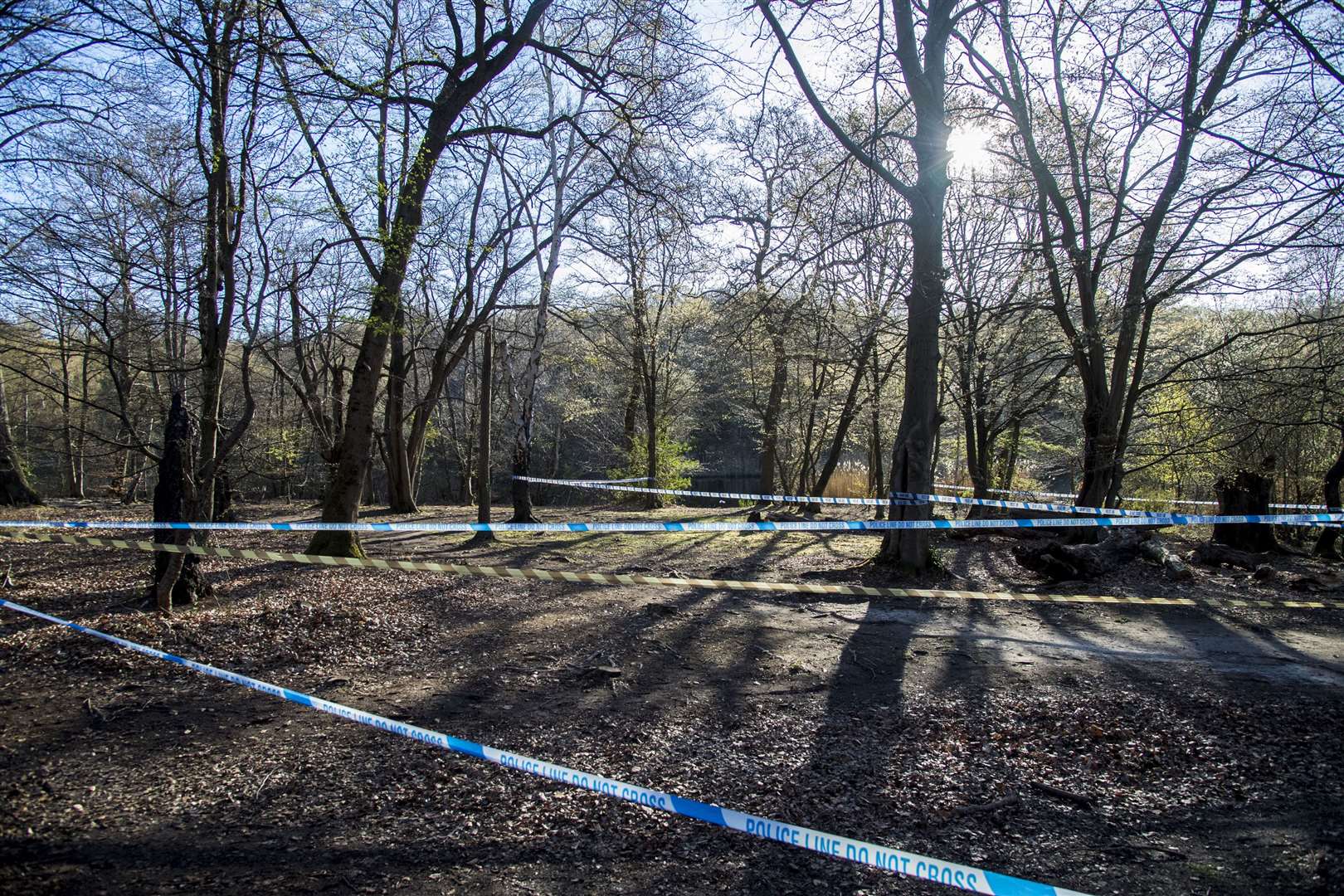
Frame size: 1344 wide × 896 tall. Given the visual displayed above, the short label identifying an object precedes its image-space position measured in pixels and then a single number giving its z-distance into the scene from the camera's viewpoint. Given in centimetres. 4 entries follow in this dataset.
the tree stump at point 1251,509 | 1097
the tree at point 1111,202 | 659
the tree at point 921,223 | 849
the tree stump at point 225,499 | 1422
